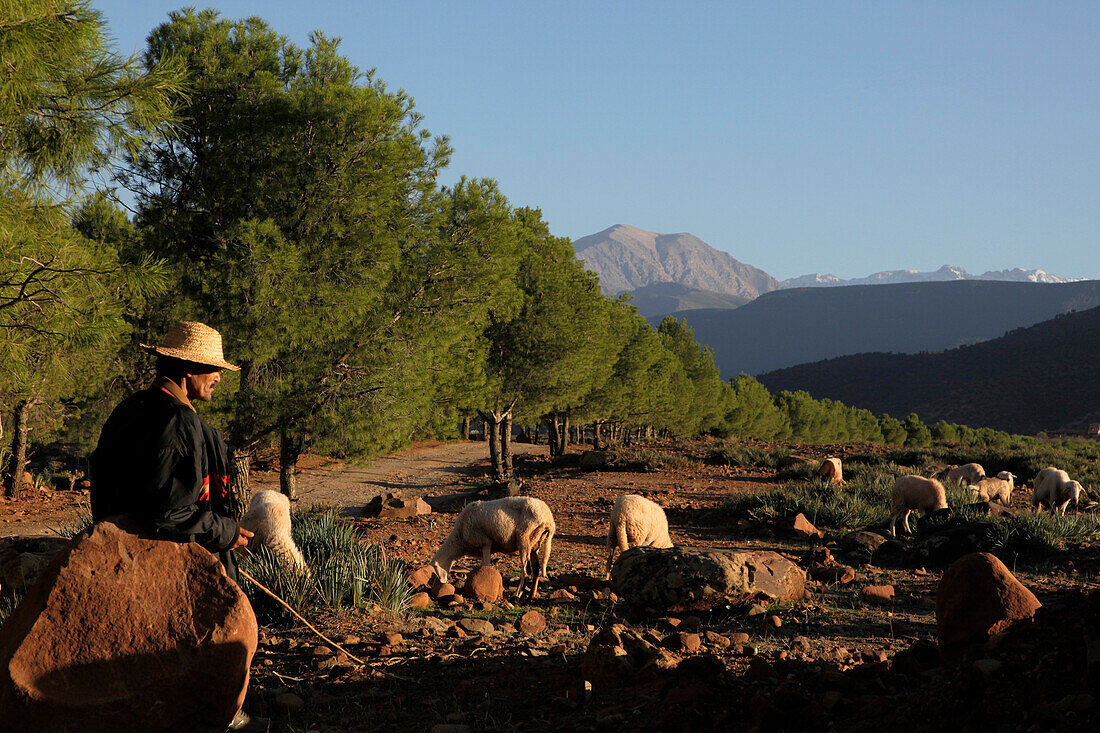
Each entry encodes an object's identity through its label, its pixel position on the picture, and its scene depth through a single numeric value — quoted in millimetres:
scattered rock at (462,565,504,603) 7777
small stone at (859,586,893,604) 7922
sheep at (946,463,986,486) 18000
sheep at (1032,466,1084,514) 15008
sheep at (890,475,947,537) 12984
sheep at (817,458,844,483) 20156
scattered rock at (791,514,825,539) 12562
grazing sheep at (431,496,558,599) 8523
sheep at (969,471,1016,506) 16688
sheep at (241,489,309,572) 7508
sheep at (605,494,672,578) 9469
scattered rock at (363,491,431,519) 14469
